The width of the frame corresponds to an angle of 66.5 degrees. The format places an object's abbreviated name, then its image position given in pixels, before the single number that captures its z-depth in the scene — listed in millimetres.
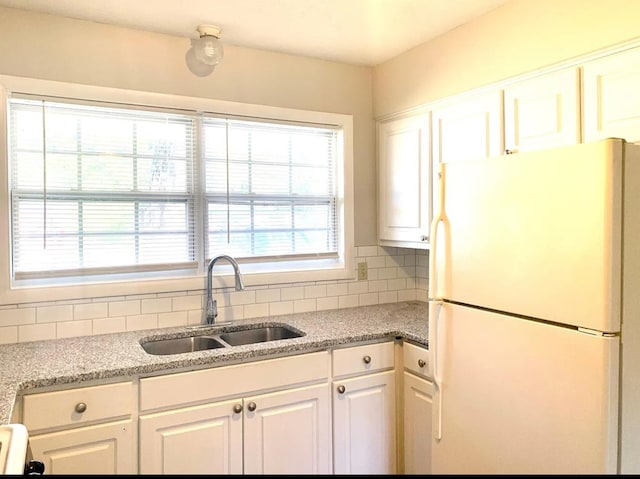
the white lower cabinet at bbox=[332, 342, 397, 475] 2248
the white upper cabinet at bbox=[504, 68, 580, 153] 1889
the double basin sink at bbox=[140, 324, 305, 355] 2303
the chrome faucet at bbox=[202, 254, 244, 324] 2445
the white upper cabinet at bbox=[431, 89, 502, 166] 2211
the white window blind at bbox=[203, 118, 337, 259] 2580
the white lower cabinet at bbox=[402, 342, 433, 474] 2217
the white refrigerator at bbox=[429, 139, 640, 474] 1385
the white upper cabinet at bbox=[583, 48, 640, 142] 1690
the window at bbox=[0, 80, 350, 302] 2189
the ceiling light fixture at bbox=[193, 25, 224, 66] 2316
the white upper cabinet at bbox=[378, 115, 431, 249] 2611
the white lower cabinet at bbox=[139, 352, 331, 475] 1884
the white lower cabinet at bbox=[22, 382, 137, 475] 1687
